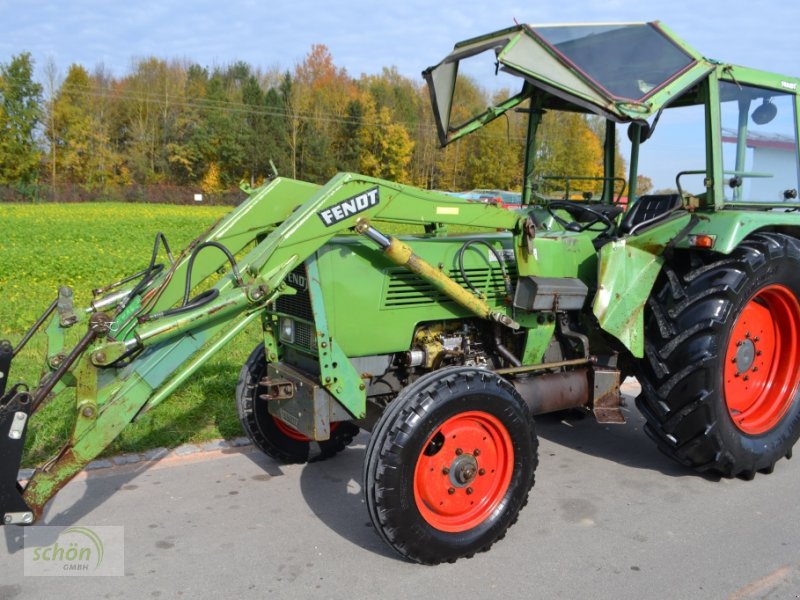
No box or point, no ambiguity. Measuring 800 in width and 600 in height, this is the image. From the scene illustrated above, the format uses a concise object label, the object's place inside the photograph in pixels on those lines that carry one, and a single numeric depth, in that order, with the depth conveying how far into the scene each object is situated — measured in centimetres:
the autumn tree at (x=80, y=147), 4991
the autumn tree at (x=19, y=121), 4753
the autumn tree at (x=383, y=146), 4562
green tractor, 311
